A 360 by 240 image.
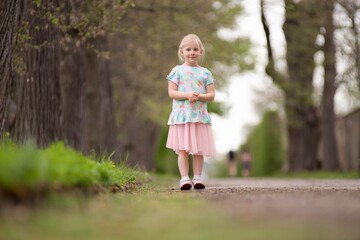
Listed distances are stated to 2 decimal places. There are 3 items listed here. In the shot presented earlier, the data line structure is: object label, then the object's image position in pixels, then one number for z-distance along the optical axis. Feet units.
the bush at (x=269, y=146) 114.01
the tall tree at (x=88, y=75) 38.52
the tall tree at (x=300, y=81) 72.28
